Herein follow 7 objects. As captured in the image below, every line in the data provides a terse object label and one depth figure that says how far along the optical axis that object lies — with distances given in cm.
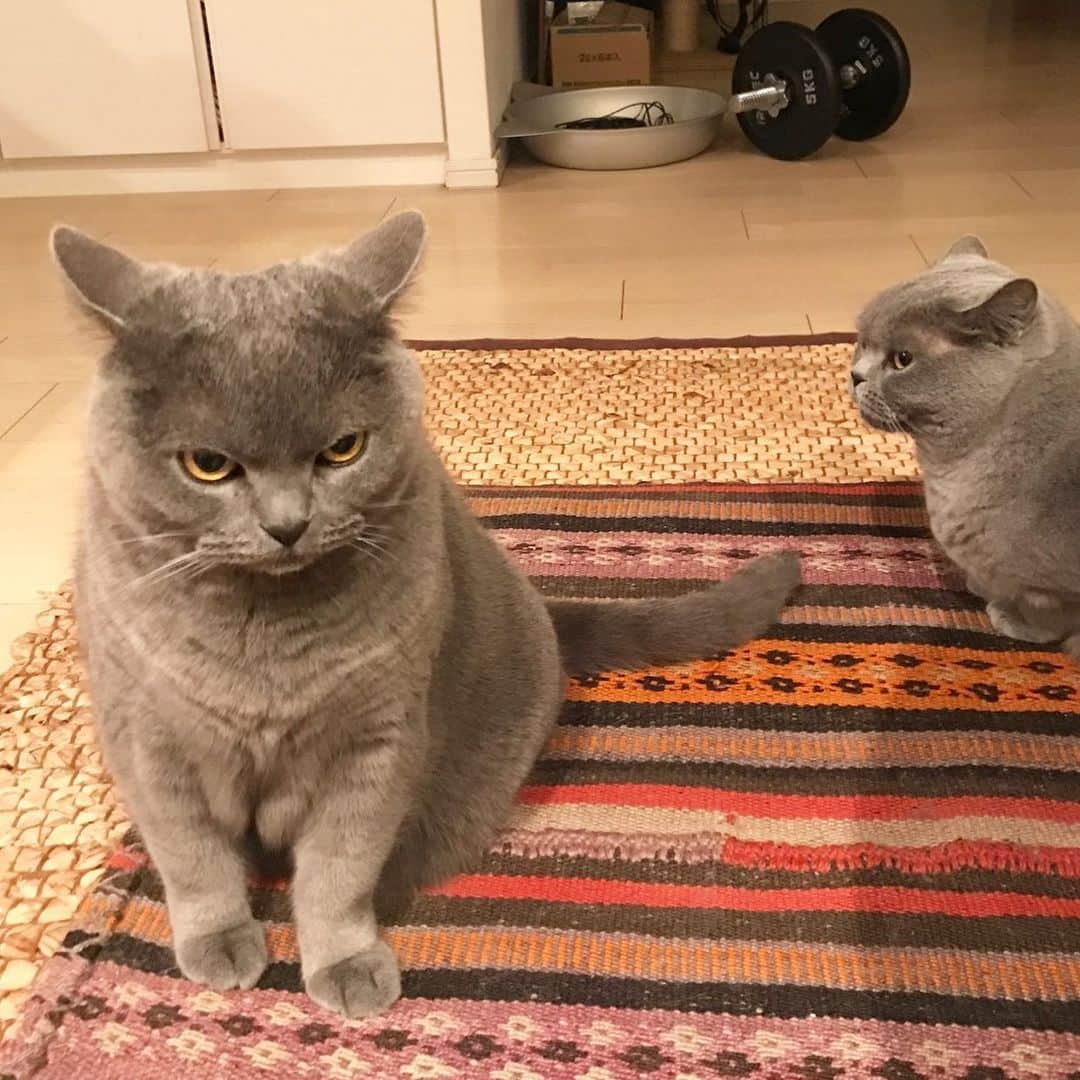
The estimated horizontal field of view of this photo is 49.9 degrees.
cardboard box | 338
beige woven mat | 103
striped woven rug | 85
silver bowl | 305
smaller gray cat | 120
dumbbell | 291
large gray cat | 72
